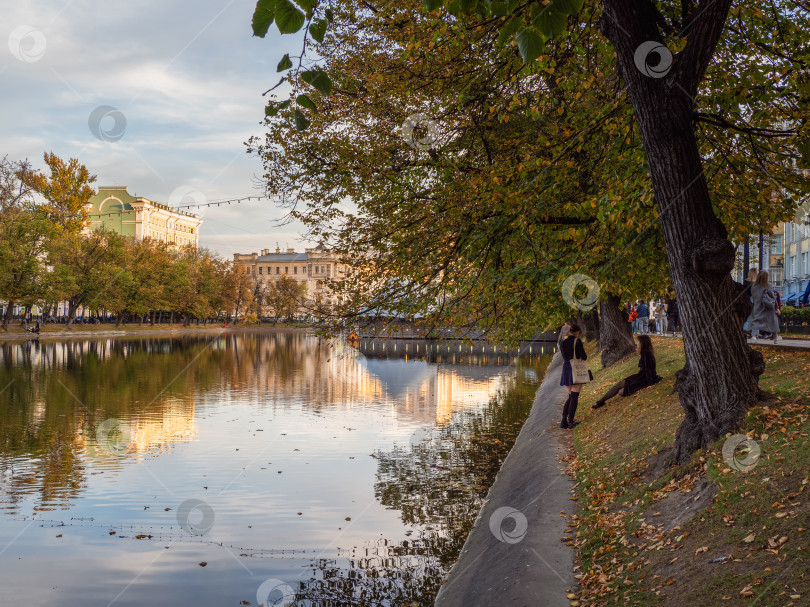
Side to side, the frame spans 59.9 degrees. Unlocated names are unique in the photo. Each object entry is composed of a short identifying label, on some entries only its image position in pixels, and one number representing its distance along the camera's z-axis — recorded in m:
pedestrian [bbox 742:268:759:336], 18.35
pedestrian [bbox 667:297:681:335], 36.72
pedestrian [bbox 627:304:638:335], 38.97
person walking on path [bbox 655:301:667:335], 43.12
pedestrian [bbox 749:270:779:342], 19.03
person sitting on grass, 16.05
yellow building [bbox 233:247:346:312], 174.62
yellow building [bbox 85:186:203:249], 133.86
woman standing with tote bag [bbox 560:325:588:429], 15.15
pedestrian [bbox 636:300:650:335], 40.12
